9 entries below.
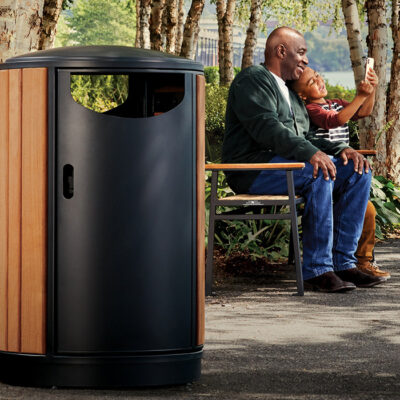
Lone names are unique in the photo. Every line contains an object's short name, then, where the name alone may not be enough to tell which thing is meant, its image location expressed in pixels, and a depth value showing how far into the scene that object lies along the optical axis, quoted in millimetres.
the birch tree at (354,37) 11443
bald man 6594
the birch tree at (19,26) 5816
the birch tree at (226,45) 23203
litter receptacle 4000
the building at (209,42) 144750
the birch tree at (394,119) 12156
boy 7219
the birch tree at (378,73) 11430
